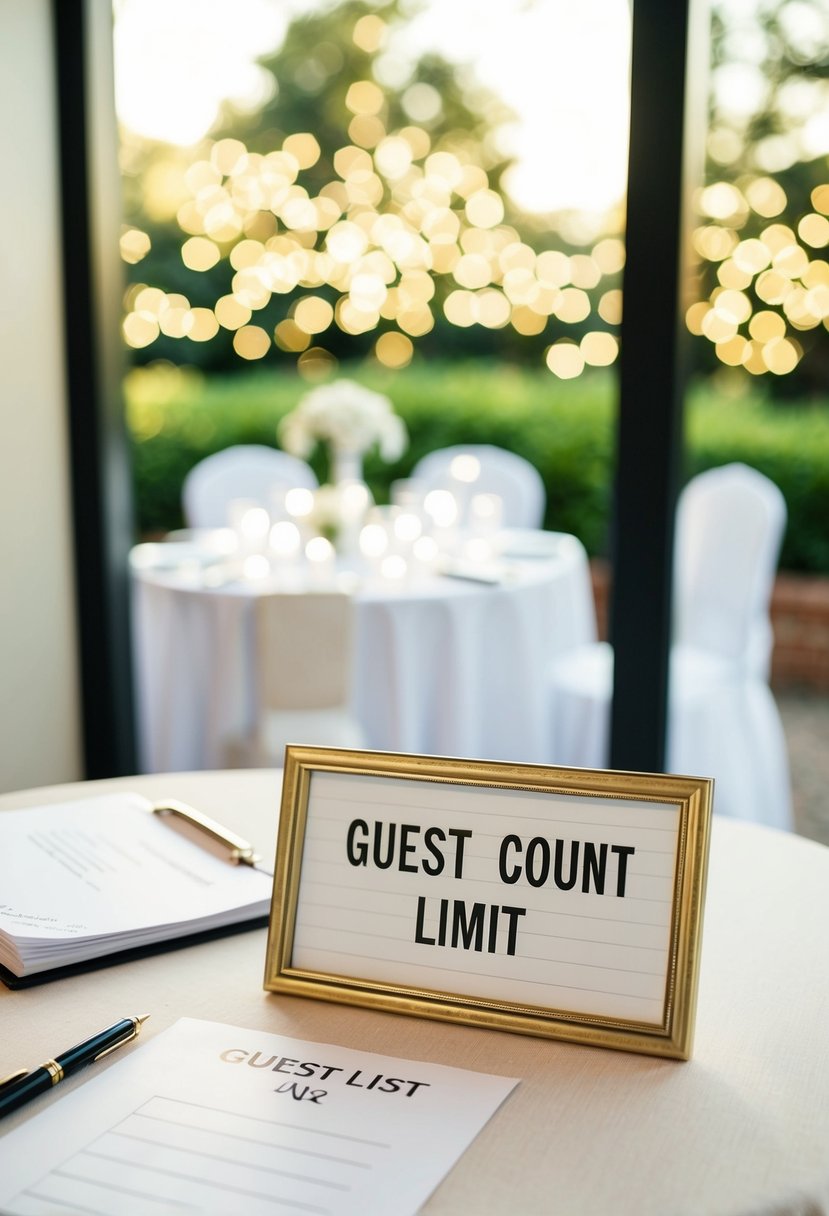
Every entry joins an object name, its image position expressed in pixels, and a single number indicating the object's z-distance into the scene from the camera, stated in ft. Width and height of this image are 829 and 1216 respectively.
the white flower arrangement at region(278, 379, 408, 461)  11.89
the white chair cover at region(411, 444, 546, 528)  14.79
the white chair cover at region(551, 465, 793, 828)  10.46
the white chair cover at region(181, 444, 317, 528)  14.30
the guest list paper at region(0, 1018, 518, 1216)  1.98
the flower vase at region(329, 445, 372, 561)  11.34
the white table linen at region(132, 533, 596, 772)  9.59
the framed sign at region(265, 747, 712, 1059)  2.50
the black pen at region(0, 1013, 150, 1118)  2.25
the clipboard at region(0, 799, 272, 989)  2.85
